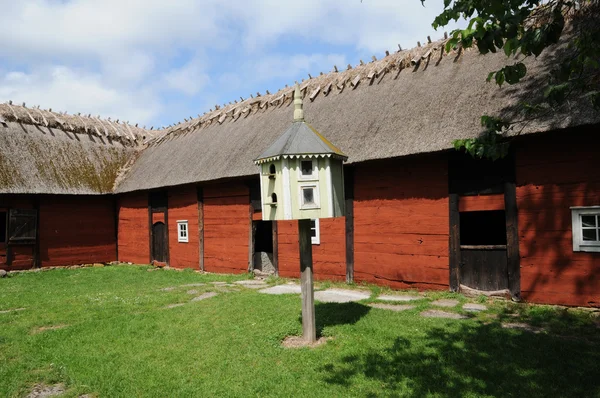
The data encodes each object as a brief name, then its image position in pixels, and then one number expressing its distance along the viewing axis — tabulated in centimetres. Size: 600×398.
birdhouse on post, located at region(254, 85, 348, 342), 589
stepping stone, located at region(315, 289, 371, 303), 864
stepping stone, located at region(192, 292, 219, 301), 920
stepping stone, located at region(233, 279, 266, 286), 1139
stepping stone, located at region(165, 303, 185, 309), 845
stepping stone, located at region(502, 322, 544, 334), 623
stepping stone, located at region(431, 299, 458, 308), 798
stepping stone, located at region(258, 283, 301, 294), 976
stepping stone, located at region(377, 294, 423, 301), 866
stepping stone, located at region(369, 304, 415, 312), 769
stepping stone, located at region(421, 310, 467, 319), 710
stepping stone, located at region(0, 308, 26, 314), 836
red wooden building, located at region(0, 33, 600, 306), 780
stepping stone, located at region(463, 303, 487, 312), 761
